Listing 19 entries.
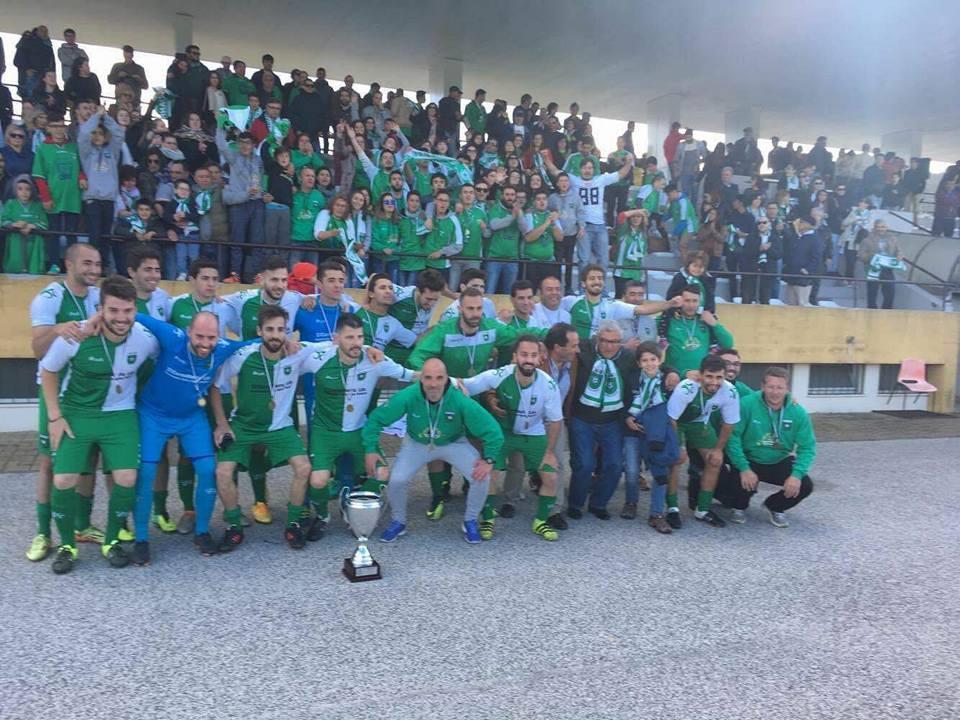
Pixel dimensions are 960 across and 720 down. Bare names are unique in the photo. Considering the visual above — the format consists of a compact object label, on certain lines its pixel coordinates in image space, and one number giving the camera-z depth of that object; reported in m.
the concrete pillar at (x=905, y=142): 23.55
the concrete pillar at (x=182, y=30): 14.65
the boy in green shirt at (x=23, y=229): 8.84
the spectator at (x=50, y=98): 10.48
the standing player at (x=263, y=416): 5.46
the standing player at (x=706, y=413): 6.43
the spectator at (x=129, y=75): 10.98
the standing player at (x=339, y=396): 5.75
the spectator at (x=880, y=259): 14.47
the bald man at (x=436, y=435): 5.61
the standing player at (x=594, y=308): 7.51
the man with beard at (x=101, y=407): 4.82
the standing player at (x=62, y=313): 5.04
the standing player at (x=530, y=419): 6.02
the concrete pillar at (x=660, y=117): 19.67
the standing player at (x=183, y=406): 5.17
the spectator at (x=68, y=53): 11.68
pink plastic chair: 13.80
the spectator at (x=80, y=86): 10.61
